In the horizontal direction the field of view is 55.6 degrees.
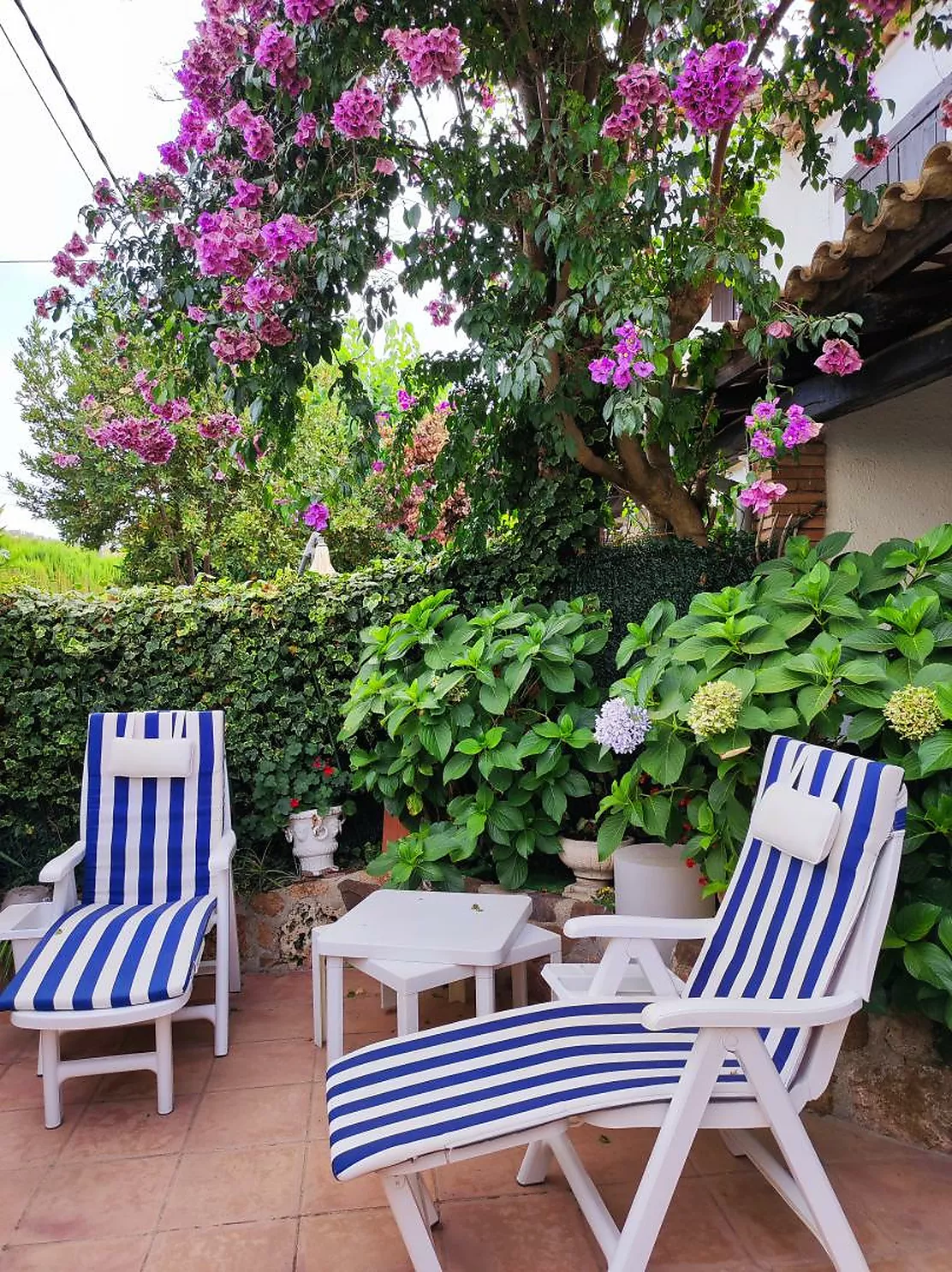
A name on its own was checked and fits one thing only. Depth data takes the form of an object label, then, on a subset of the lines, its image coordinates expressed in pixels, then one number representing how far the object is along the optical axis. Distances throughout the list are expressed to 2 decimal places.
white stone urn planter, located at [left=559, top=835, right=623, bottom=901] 3.32
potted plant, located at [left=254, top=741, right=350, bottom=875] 3.99
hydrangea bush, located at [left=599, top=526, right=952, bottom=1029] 2.29
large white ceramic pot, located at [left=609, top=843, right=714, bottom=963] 2.96
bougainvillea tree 3.03
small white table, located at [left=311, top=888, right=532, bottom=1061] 2.56
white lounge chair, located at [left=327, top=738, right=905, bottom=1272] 1.70
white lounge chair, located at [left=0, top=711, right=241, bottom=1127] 2.59
